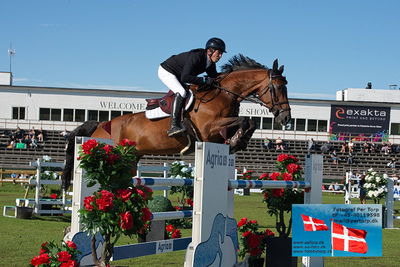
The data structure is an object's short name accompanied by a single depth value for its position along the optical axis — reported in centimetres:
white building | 3731
